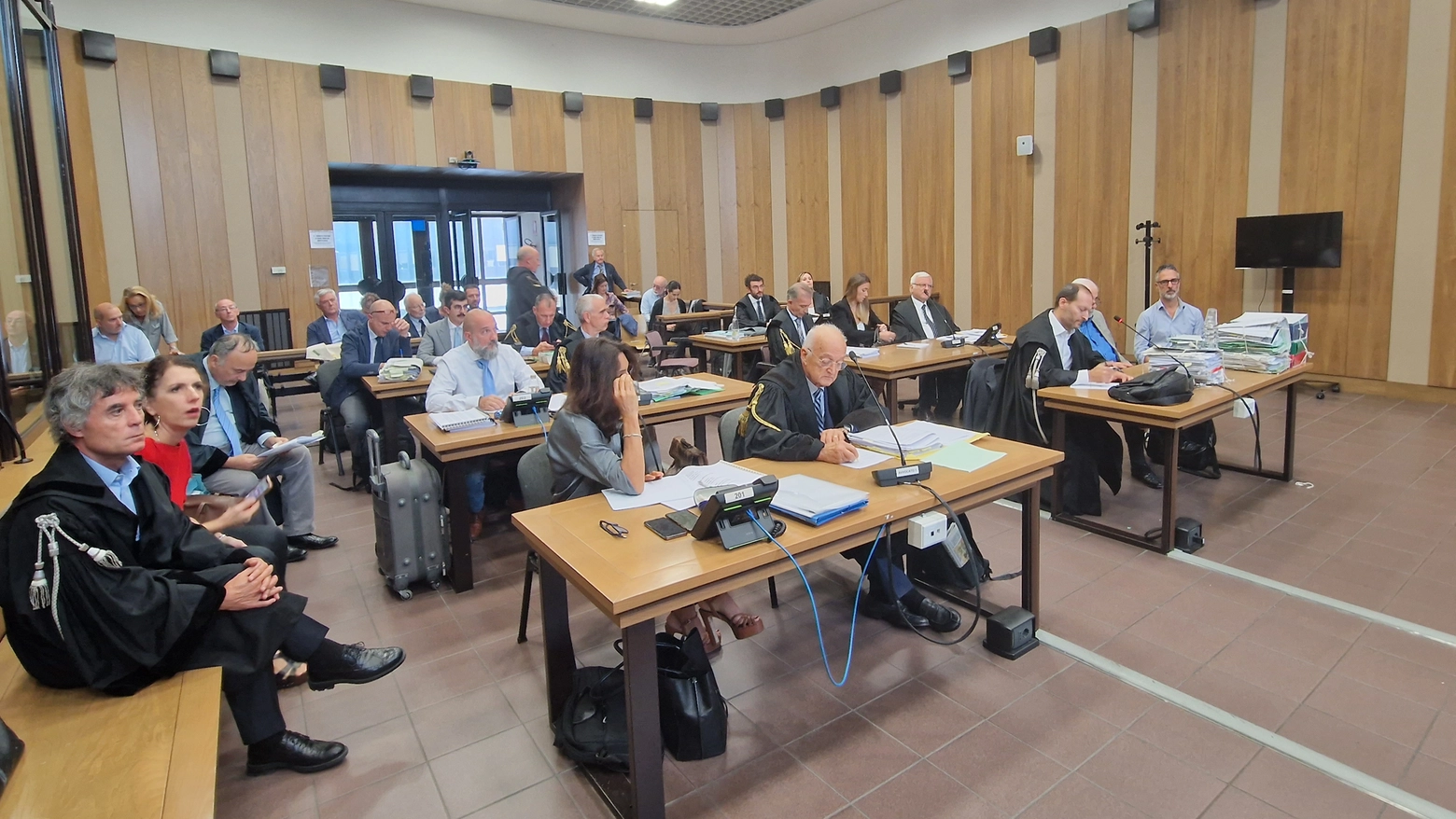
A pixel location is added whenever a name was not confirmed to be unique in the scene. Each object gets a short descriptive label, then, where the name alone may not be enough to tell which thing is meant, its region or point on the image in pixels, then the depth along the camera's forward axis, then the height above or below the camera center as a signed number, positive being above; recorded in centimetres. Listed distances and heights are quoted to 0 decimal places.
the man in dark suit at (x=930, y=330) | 621 -32
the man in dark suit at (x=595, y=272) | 982 +34
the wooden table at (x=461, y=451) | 330 -60
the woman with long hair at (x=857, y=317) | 653 -20
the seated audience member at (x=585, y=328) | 462 -16
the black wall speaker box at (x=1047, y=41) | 830 +251
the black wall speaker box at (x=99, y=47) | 735 +243
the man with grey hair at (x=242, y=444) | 342 -59
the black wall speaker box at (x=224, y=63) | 796 +242
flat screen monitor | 656 +32
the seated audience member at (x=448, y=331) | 575 -19
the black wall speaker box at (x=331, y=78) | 853 +240
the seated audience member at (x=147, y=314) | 663 -1
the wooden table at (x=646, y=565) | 184 -63
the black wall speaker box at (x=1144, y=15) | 749 +248
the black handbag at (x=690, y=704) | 224 -112
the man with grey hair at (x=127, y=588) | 175 -64
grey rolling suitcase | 334 -90
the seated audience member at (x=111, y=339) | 564 -16
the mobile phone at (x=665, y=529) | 211 -60
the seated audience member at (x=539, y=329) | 570 -19
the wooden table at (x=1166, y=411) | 350 -56
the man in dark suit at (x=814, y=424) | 288 -47
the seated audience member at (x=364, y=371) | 496 -39
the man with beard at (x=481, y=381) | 407 -40
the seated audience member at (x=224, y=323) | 659 -10
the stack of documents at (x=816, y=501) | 216 -57
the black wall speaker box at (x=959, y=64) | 909 +252
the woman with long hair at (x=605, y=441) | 250 -46
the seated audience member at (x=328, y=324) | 659 -12
